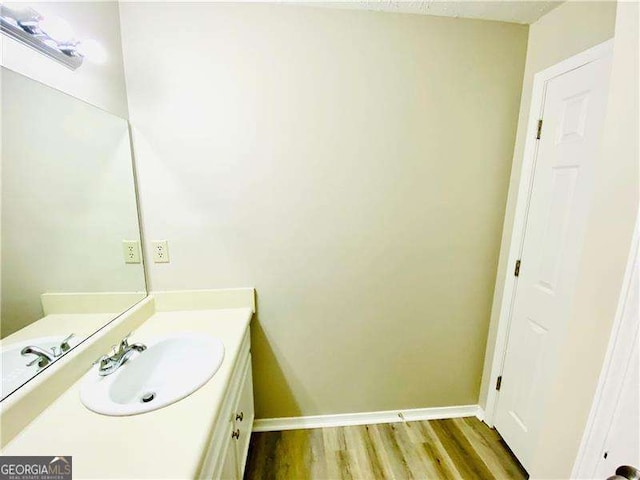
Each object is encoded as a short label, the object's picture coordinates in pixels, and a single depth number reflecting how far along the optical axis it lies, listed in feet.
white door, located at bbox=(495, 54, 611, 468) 3.68
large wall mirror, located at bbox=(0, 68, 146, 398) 2.50
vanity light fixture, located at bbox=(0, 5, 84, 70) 2.49
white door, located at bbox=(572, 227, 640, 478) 2.00
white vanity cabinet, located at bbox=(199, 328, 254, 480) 2.74
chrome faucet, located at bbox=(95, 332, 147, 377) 3.08
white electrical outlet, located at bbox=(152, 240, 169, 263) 4.56
